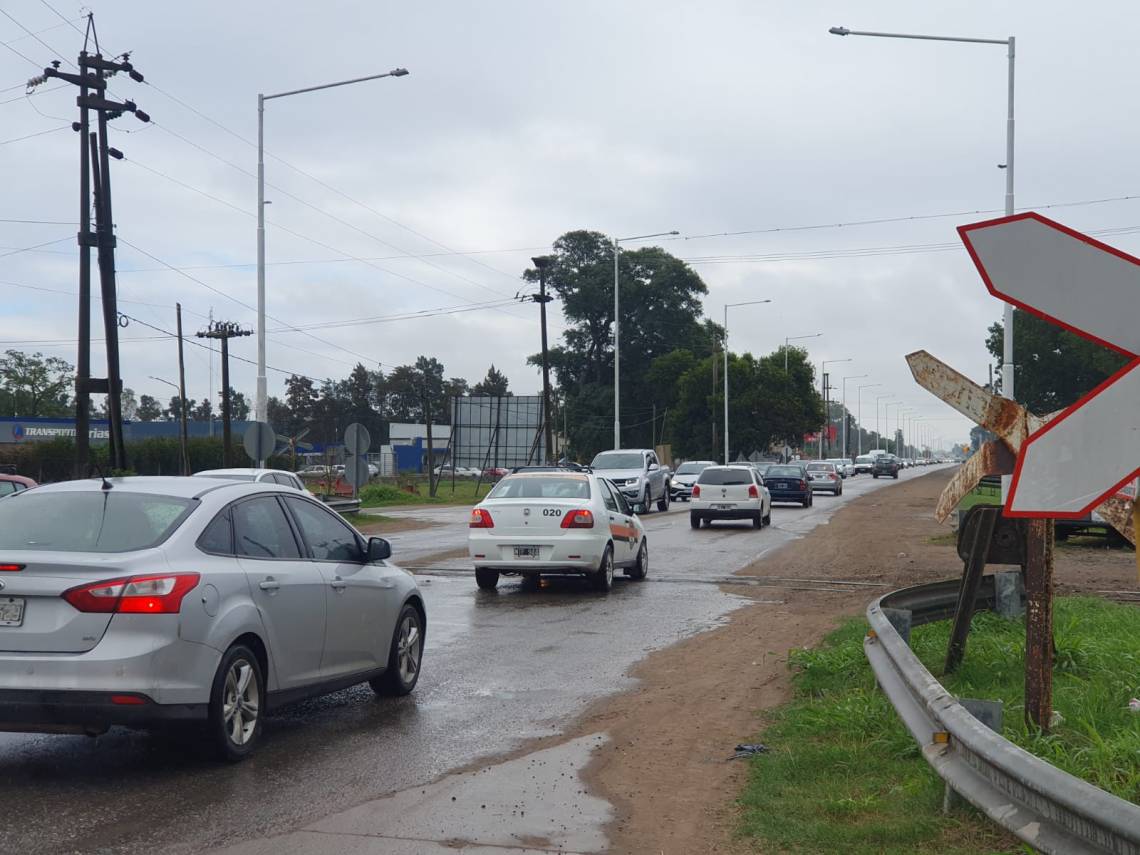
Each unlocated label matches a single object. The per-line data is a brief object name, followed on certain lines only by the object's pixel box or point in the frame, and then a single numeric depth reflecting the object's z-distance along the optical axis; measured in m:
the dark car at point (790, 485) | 45.28
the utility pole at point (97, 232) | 30.38
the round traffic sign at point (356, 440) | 31.39
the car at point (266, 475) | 18.02
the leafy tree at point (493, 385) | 165.88
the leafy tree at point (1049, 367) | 72.19
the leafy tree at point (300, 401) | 128.12
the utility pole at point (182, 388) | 48.66
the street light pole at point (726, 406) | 74.56
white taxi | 16.34
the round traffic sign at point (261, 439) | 28.12
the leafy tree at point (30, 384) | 107.12
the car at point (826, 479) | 58.75
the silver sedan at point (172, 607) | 6.43
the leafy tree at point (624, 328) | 92.00
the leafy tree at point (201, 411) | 158.62
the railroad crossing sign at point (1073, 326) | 4.38
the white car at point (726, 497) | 31.22
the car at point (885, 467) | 101.50
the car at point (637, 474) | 38.94
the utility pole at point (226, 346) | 42.52
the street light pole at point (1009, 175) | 27.00
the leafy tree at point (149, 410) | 170.75
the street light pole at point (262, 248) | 31.92
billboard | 64.06
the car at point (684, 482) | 51.53
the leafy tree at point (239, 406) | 164.38
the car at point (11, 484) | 14.58
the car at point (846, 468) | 102.23
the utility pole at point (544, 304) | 51.19
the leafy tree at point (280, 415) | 127.81
